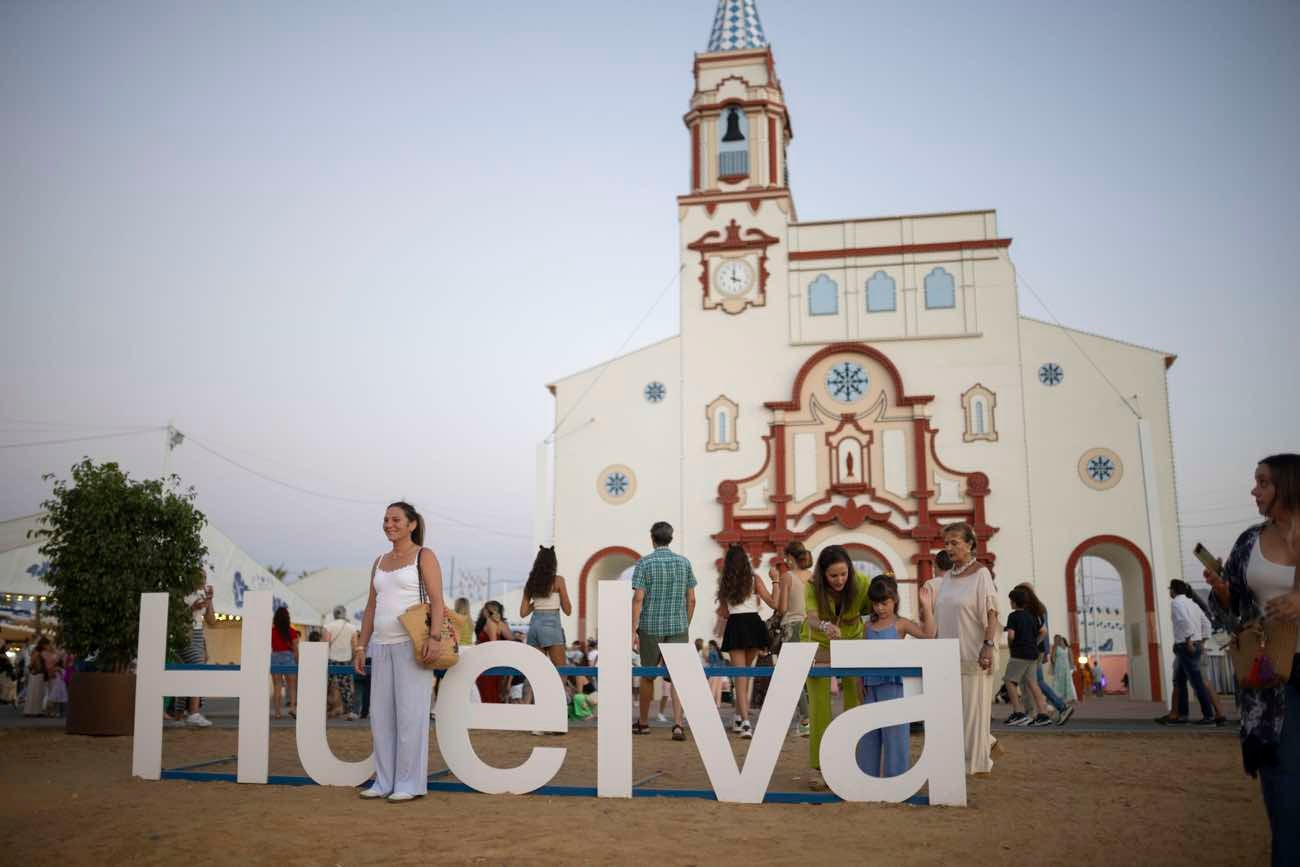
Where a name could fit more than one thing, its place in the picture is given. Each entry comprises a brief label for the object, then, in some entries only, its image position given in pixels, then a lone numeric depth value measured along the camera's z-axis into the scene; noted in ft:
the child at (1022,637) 36.83
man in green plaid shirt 32.22
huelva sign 19.89
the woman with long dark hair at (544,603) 35.73
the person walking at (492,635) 39.75
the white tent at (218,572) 56.75
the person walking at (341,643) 47.32
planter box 35.81
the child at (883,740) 21.22
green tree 36.91
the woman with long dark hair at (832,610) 22.80
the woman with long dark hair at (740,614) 32.27
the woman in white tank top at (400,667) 20.63
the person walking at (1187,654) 39.24
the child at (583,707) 44.22
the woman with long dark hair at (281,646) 44.42
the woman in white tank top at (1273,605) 12.19
